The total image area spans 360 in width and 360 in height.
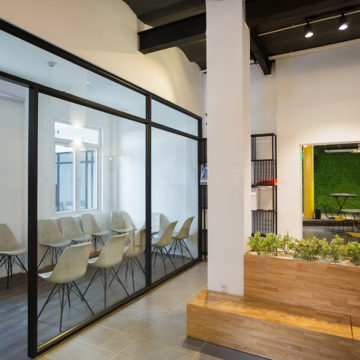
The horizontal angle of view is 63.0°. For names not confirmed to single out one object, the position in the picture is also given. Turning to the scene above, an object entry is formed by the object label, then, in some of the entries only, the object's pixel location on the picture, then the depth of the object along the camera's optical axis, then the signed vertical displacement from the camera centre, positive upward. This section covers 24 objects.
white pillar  3.03 +0.44
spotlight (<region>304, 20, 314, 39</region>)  3.64 +1.96
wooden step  2.27 -1.19
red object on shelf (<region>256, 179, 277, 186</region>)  5.04 +0.07
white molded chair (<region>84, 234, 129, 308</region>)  3.32 -0.85
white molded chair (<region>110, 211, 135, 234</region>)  3.60 -0.46
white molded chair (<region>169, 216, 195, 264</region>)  4.99 -0.88
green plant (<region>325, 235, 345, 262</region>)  2.66 -0.59
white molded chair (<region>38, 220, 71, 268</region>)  2.71 -0.49
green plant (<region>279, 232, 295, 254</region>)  2.89 -0.56
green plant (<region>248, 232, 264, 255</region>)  2.99 -0.59
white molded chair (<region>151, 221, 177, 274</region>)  4.42 -0.87
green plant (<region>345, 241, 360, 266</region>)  2.61 -0.59
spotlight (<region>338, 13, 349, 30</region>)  3.47 +1.96
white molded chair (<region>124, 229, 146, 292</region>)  3.83 -0.87
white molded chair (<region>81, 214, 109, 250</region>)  3.22 -0.47
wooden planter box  2.52 -0.89
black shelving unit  5.12 +0.20
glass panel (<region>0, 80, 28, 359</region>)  2.88 -0.42
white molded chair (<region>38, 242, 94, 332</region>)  2.81 -0.85
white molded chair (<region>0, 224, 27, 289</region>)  3.61 -0.79
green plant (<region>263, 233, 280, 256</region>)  2.96 -0.58
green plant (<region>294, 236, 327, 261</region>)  2.73 -0.59
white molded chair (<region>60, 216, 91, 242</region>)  2.97 -0.46
